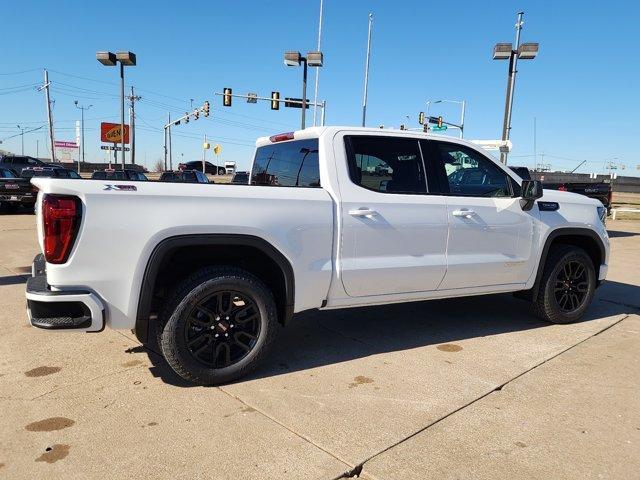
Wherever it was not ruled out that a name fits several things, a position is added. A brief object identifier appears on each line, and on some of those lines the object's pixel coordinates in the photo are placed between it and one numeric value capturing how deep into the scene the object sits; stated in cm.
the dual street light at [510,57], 1892
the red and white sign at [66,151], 7909
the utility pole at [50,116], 5098
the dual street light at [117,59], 1881
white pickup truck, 317
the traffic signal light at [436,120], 3534
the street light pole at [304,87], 2146
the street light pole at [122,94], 2047
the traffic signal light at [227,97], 2975
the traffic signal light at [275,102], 2783
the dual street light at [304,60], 2109
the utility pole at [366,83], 3821
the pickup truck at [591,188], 1420
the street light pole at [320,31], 3661
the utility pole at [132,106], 5838
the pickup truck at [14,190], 1569
